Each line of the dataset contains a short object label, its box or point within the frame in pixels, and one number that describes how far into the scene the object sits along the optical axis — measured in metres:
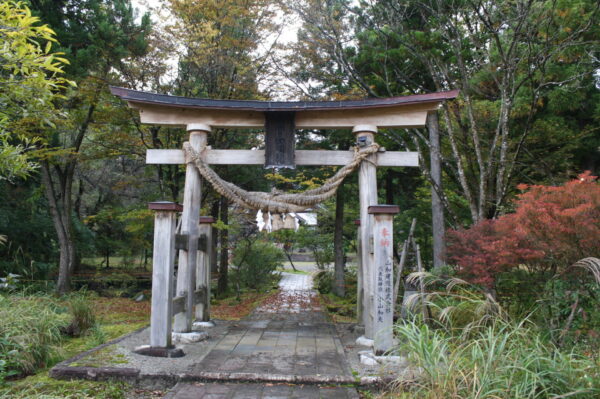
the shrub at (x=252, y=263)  12.45
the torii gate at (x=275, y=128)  5.79
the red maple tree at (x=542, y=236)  4.39
